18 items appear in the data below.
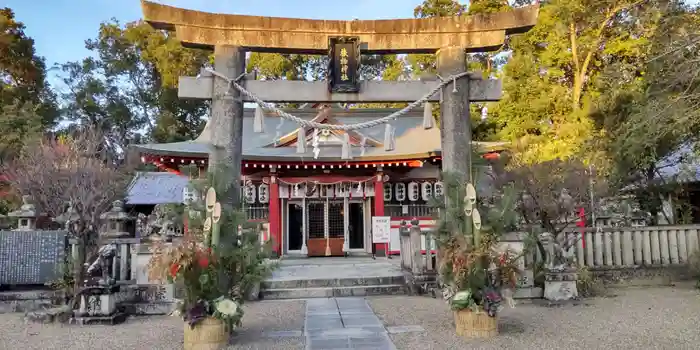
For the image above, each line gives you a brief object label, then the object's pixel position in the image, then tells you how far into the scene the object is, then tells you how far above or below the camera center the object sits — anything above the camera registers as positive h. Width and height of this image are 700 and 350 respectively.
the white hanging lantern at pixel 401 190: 15.70 +0.88
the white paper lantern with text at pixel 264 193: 15.47 +0.85
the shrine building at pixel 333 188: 14.91 +0.96
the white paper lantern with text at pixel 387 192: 15.72 +0.82
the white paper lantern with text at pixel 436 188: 15.39 +0.91
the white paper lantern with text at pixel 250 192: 15.45 +0.89
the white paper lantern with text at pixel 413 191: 15.62 +0.83
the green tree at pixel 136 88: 29.38 +9.09
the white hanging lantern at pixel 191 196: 5.82 +0.32
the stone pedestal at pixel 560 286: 8.14 -1.30
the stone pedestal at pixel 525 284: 8.28 -1.29
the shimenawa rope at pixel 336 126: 7.49 +1.98
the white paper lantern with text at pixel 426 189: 15.49 +0.89
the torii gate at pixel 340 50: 7.52 +2.91
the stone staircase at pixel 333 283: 9.26 -1.40
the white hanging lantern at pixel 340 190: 15.72 +0.91
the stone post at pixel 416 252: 9.41 -0.76
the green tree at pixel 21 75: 23.95 +8.45
